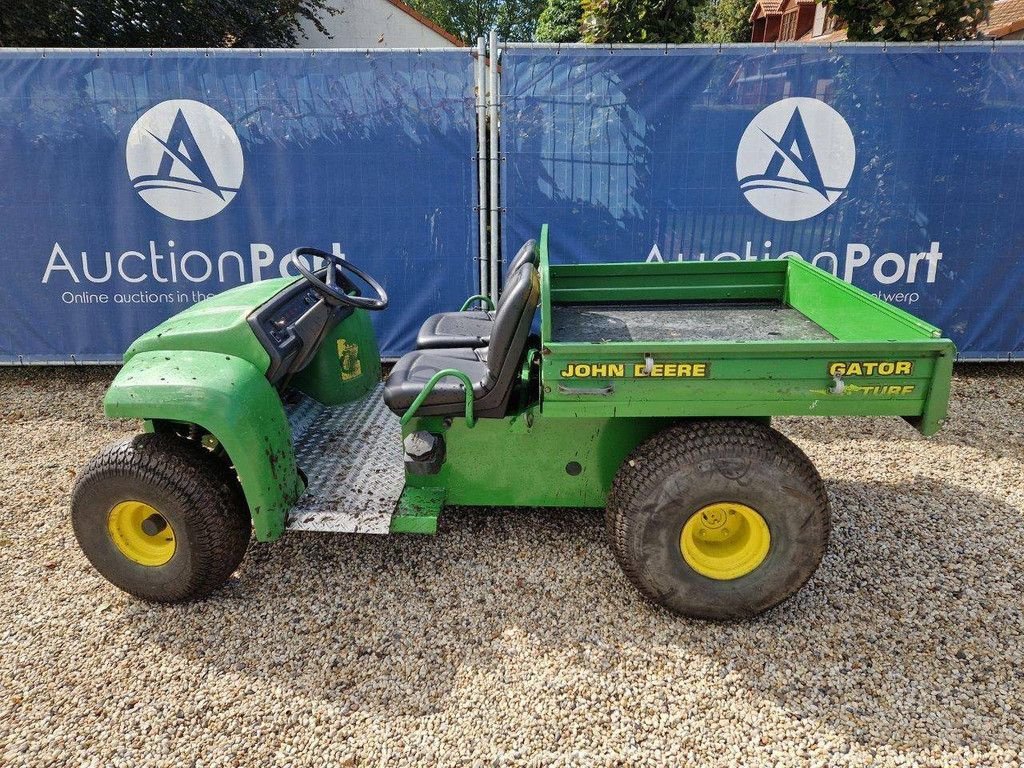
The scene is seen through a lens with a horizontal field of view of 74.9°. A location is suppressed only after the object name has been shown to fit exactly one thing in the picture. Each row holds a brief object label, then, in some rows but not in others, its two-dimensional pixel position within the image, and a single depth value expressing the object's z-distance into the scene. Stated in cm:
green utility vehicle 239
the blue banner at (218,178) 498
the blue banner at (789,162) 491
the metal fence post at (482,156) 484
